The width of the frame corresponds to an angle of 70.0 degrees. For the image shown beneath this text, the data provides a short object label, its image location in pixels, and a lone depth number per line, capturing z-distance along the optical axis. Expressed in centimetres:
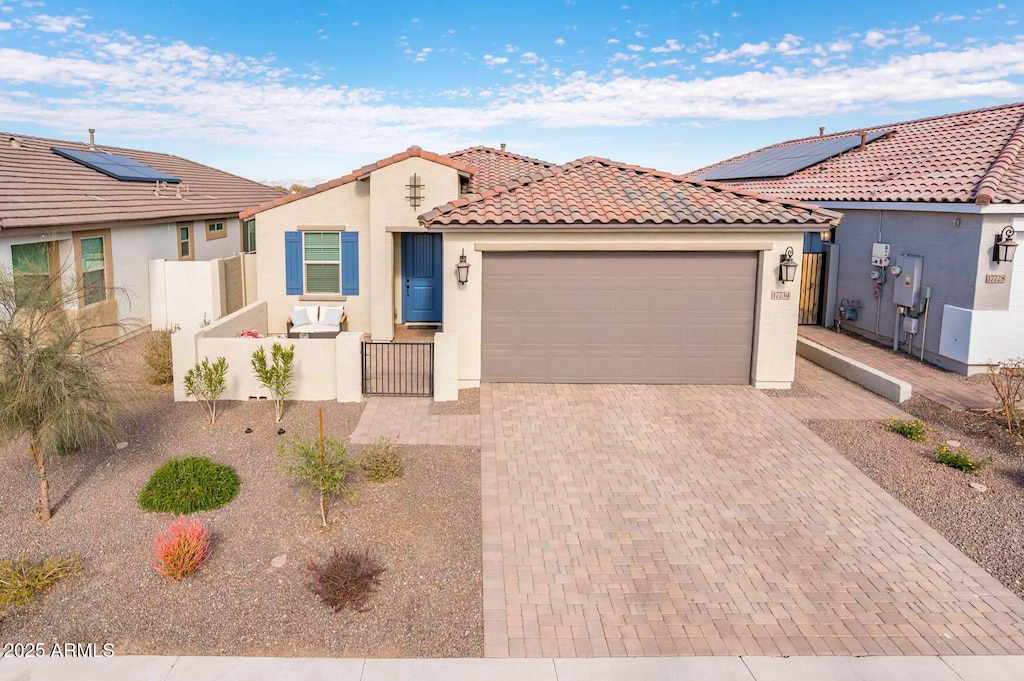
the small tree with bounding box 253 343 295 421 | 1123
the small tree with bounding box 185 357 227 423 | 1098
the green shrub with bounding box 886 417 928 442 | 1070
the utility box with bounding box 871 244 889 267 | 1639
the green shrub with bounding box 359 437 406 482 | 901
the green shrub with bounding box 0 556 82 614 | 629
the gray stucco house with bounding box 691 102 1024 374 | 1385
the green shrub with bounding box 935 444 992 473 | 951
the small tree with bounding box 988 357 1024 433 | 1076
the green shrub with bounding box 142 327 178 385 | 1277
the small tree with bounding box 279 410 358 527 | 793
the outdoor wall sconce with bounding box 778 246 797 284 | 1289
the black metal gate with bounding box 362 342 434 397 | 1287
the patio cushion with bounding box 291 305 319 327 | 1666
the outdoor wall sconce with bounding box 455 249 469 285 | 1292
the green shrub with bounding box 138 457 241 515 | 812
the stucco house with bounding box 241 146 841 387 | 1297
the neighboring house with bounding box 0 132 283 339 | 1437
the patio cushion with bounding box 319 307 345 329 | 1678
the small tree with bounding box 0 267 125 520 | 738
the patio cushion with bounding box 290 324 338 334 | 1598
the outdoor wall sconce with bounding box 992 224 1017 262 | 1346
